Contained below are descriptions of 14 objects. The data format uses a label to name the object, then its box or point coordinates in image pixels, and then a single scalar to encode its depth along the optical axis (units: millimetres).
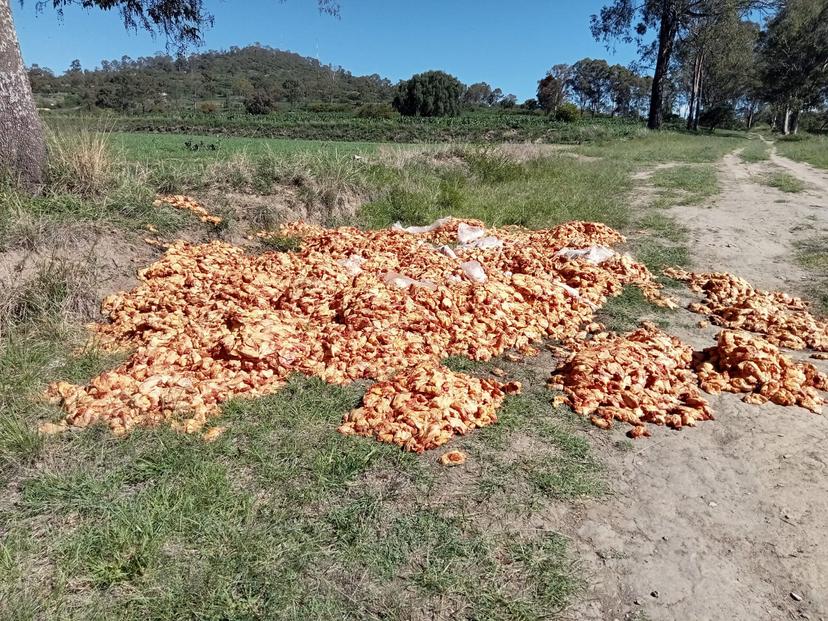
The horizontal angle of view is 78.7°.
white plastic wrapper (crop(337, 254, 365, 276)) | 4770
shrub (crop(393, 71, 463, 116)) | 52000
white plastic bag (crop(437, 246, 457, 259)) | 5375
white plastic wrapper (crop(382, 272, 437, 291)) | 4258
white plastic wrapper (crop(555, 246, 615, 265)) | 5588
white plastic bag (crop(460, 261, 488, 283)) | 4691
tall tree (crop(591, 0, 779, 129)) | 24848
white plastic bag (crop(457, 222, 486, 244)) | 6423
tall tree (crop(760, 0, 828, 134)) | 34094
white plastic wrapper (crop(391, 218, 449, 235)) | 6980
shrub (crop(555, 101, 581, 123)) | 42469
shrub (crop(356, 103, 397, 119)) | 51000
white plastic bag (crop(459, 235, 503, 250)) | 6014
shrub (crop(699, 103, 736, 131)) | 43369
